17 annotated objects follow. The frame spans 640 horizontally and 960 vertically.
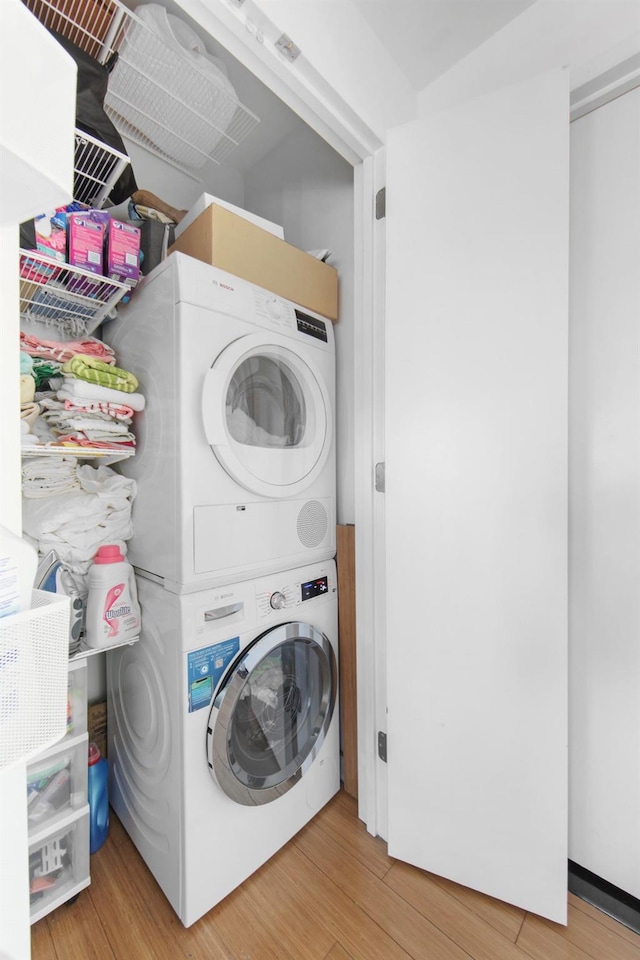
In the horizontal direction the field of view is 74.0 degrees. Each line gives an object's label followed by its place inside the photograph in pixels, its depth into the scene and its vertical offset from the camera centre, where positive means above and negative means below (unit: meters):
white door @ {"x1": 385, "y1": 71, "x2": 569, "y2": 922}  1.13 -0.04
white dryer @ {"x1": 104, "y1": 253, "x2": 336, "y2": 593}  1.16 +0.16
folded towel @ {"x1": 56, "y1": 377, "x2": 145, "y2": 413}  1.21 +0.25
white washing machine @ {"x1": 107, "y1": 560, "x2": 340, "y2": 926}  1.15 -0.77
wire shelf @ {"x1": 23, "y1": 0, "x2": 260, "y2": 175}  1.23 +1.34
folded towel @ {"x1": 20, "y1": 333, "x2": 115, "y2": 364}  1.20 +0.39
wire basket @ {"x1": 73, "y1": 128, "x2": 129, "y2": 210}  1.13 +0.88
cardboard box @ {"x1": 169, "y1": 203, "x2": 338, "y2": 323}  1.28 +0.72
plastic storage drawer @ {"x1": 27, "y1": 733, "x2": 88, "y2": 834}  1.17 -0.87
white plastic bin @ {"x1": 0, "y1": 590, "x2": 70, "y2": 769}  0.48 -0.24
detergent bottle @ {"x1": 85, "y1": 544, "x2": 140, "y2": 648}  1.22 -0.36
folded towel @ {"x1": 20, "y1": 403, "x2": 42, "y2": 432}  1.18 +0.19
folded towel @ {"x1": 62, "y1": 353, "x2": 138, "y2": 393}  1.22 +0.31
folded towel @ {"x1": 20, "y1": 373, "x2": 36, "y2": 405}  1.15 +0.25
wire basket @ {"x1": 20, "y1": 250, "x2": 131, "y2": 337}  1.15 +0.55
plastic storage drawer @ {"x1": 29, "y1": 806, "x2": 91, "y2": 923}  1.14 -1.07
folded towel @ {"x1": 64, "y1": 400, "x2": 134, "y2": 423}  1.22 +0.21
